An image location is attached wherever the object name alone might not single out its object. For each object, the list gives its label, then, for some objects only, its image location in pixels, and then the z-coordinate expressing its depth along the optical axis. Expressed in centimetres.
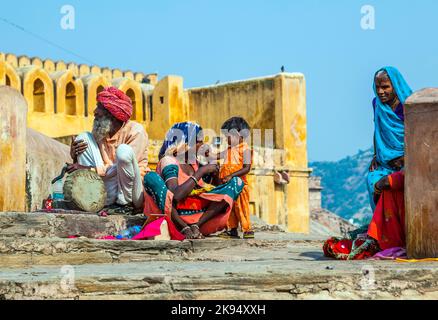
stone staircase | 931
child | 1652
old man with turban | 1569
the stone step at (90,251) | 1214
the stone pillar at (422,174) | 1147
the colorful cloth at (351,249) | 1230
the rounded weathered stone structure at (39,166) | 2327
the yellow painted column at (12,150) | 1531
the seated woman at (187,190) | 1465
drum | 1519
